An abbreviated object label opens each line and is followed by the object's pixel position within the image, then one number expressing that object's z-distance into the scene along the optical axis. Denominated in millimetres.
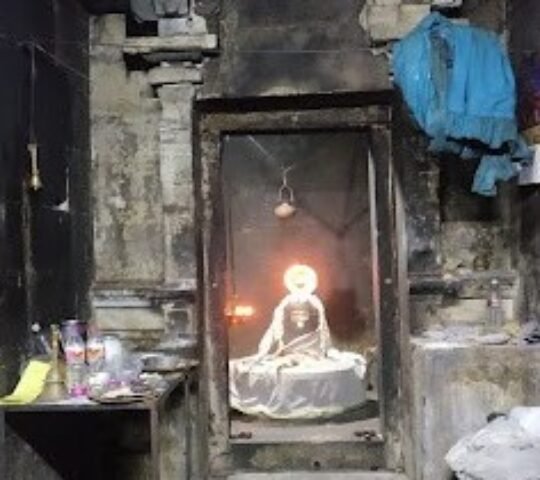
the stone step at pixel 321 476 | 5453
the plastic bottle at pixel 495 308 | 5203
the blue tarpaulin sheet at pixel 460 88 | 4406
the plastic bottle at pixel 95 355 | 4184
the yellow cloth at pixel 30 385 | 3838
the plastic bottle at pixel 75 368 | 3990
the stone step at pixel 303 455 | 5641
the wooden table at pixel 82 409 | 3760
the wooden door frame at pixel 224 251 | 5527
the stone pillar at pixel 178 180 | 5391
